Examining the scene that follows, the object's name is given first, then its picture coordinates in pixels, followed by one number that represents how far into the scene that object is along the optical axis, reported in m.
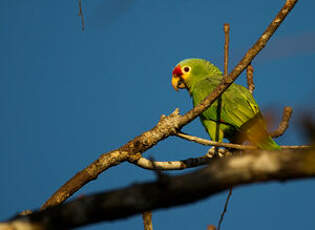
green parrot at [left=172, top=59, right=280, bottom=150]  10.82
